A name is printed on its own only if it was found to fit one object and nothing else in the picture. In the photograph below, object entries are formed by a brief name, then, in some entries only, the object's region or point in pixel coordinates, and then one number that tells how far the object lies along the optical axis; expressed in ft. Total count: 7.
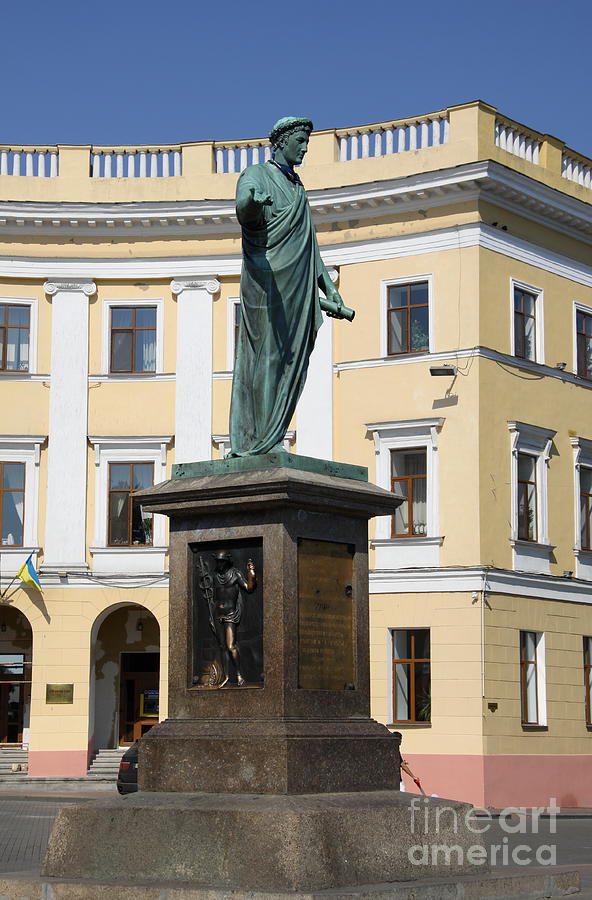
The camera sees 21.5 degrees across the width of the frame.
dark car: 87.35
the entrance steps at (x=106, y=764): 108.47
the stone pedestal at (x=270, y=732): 32.35
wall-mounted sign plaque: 109.29
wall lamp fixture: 103.76
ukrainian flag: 108.68
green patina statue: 38.99
